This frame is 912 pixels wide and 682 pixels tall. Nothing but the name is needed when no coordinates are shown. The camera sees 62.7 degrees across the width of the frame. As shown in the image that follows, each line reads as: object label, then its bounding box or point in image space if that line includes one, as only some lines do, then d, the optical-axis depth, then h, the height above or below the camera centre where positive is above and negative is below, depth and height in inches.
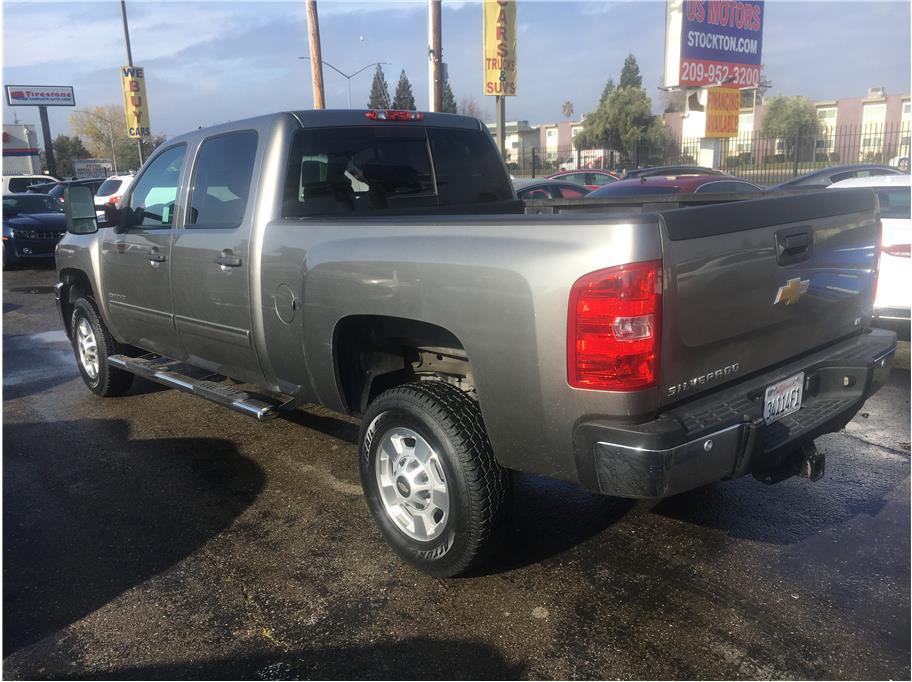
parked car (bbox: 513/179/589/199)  554.9 -19.5
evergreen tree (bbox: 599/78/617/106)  3017.2 +284.4
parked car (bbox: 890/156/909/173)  755.4 -11.5
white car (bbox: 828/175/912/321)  253.8 -39.2
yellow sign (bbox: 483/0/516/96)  762.8 +117.8
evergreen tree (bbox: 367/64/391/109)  2580.7 +270.5
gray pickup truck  100.9 -24.1
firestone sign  2349.9 +247.2
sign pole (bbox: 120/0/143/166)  1298.0 +238.6
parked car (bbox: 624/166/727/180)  662.4 -10.4
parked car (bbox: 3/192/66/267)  608.4 -47.1
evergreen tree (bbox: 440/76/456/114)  3173.5 +285.8
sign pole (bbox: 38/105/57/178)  1959.9 +79.2
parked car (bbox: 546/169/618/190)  860.6 -17.2
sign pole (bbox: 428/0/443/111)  707.4 +107.0
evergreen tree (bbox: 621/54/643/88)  3250.5 +365.2
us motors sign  879.1 +136.7
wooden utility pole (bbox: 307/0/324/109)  804.0 +124.5
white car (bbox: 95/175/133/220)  775.0 -16.4
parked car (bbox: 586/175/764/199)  417.1 -15.0
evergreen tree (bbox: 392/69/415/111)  3336.6 +335.8
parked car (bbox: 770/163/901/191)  456.2 -12.5
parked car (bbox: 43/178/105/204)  891.4 -16.8
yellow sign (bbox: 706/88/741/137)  946.7 +58.2
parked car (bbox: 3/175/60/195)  1162.0 -8.9
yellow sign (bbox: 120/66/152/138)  1306.6 +123.1
